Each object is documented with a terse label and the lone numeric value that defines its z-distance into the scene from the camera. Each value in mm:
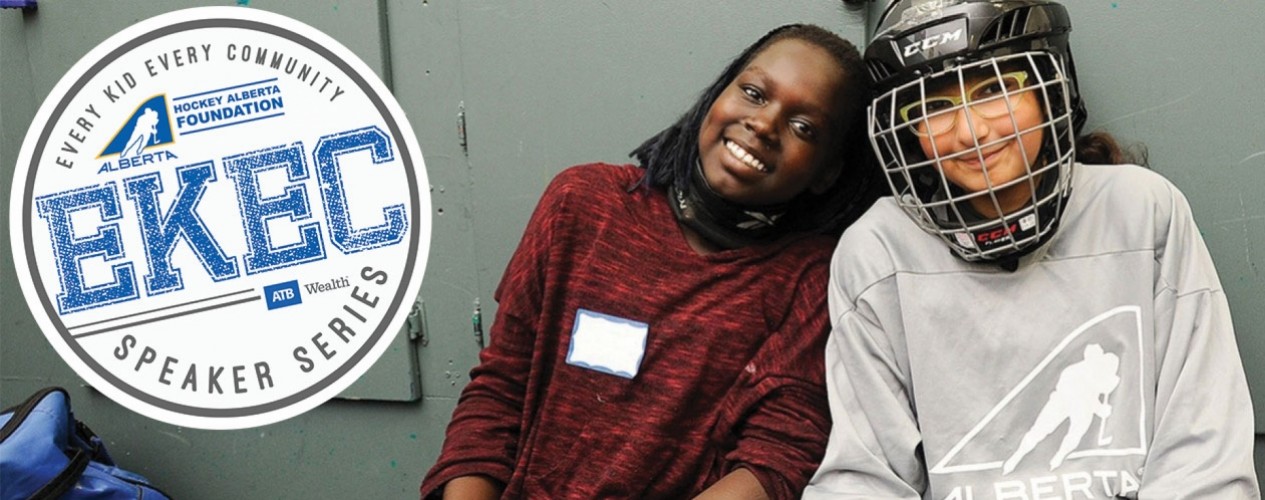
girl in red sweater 1741
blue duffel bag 2287
